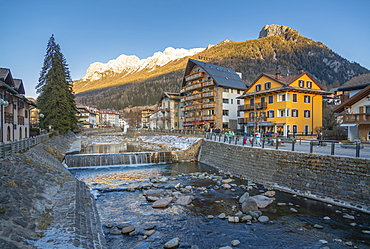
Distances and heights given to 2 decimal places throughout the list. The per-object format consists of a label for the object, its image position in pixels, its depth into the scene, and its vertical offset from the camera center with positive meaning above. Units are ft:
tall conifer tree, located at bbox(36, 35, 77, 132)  164.55 +21.40
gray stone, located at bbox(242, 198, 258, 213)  46.31 -16.55
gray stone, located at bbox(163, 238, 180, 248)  33.63 -17.50
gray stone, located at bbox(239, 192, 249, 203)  51.50 -16.61
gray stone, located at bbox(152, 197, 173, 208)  49.98 -17.26
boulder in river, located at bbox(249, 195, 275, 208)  48.87 -16.77
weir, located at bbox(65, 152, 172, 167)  97.88 -15.40
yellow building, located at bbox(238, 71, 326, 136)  139.33 +12.22
